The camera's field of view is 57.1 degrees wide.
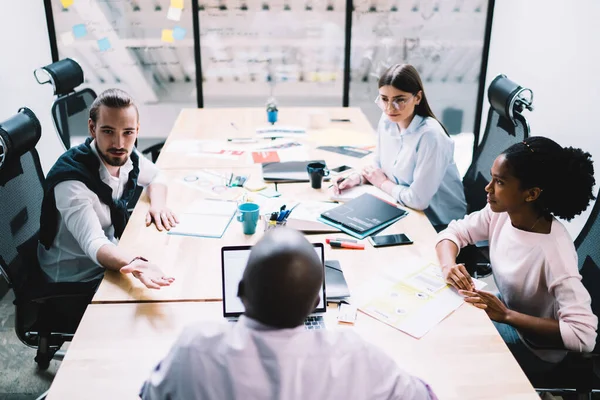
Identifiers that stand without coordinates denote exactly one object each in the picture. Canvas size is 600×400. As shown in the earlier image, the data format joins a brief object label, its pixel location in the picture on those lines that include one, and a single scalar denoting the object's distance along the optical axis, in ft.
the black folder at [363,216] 6.58
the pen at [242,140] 10.29
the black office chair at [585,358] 4.99
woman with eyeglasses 7.54
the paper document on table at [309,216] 6.59
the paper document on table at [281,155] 9.24
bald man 2.86
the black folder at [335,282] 5.12
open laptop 4.77
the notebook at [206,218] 6.52
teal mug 6.35
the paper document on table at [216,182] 7.75
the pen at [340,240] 6.28
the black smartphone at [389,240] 6.23
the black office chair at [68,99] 9.15
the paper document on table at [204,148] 9.53
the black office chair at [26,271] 5.94
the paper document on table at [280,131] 10.69
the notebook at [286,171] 8.25
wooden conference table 4.07
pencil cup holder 6.47
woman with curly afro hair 5.02
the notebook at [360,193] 7.58
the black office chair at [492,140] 7.36
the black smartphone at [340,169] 8.69
